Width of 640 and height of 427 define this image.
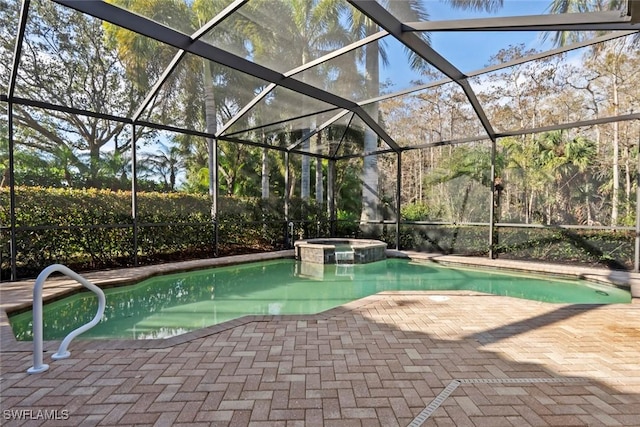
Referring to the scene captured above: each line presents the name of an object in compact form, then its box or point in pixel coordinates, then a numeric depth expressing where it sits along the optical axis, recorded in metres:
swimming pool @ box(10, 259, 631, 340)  4.20
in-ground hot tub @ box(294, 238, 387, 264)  8.74
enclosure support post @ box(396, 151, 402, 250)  9.96
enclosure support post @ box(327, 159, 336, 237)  11.55
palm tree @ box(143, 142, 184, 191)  14.91
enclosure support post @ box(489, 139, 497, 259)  8.27
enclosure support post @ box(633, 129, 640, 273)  6.41
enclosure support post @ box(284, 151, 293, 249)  10.09
